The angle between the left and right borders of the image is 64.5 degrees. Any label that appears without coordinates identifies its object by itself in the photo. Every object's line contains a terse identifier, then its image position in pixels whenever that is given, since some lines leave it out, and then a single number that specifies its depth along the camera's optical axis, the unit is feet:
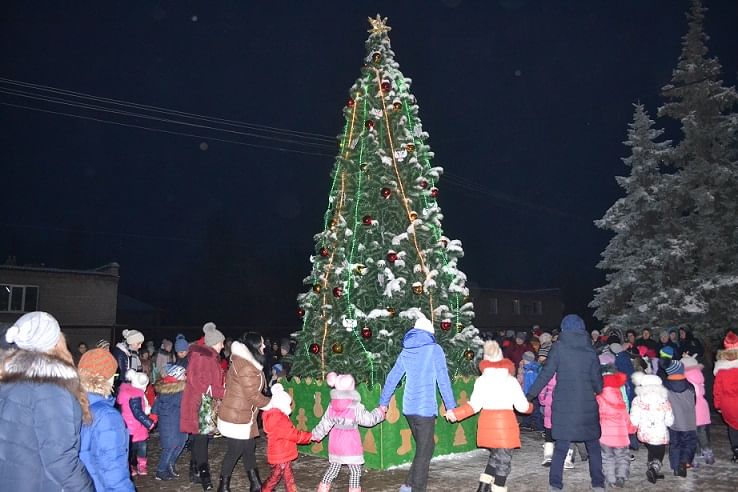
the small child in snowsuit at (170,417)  28.43
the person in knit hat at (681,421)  27.32
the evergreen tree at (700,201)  62.39
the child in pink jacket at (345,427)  22.02
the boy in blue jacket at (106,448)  12.74
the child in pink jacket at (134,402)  26.27
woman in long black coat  22.08
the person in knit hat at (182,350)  30.86
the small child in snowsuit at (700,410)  30.45
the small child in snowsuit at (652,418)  25.81
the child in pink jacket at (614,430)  24.93
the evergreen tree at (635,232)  68.28
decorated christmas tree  32.71
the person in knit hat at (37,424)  10.98
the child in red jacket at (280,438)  22.07
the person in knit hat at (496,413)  22.09
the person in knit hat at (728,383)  28.37
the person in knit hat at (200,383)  26.84
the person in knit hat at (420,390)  21.54
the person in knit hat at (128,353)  29.32
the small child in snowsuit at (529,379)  38.19
